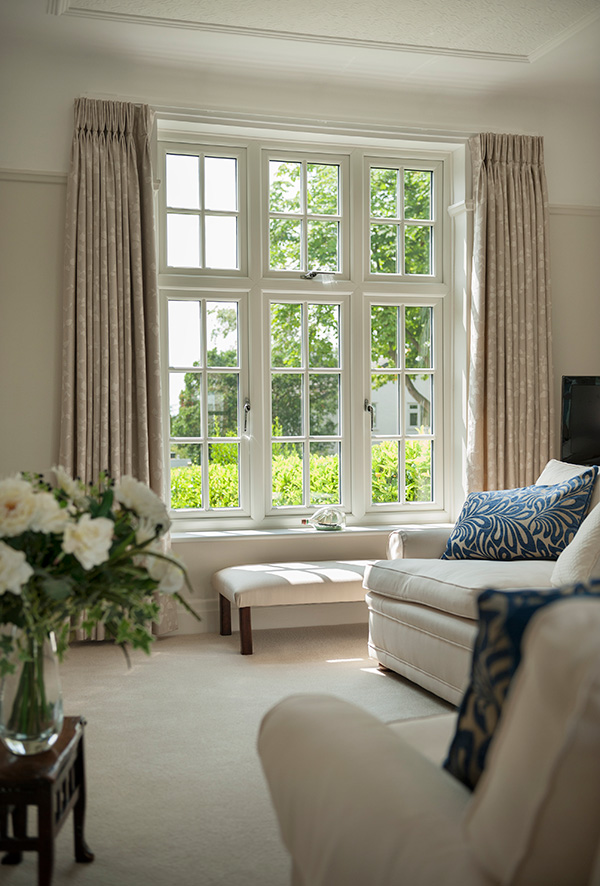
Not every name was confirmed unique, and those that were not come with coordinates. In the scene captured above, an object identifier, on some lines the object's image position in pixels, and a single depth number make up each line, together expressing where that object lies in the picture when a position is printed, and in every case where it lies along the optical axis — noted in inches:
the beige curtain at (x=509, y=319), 190.7
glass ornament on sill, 186.7
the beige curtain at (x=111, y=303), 168.1
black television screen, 188.5
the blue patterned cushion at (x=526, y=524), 140.1
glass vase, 67.9
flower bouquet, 59.9
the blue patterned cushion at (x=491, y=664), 43.4
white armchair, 37.7
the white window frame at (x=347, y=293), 189.8
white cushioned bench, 157.2
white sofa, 121.0
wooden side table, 65.4
